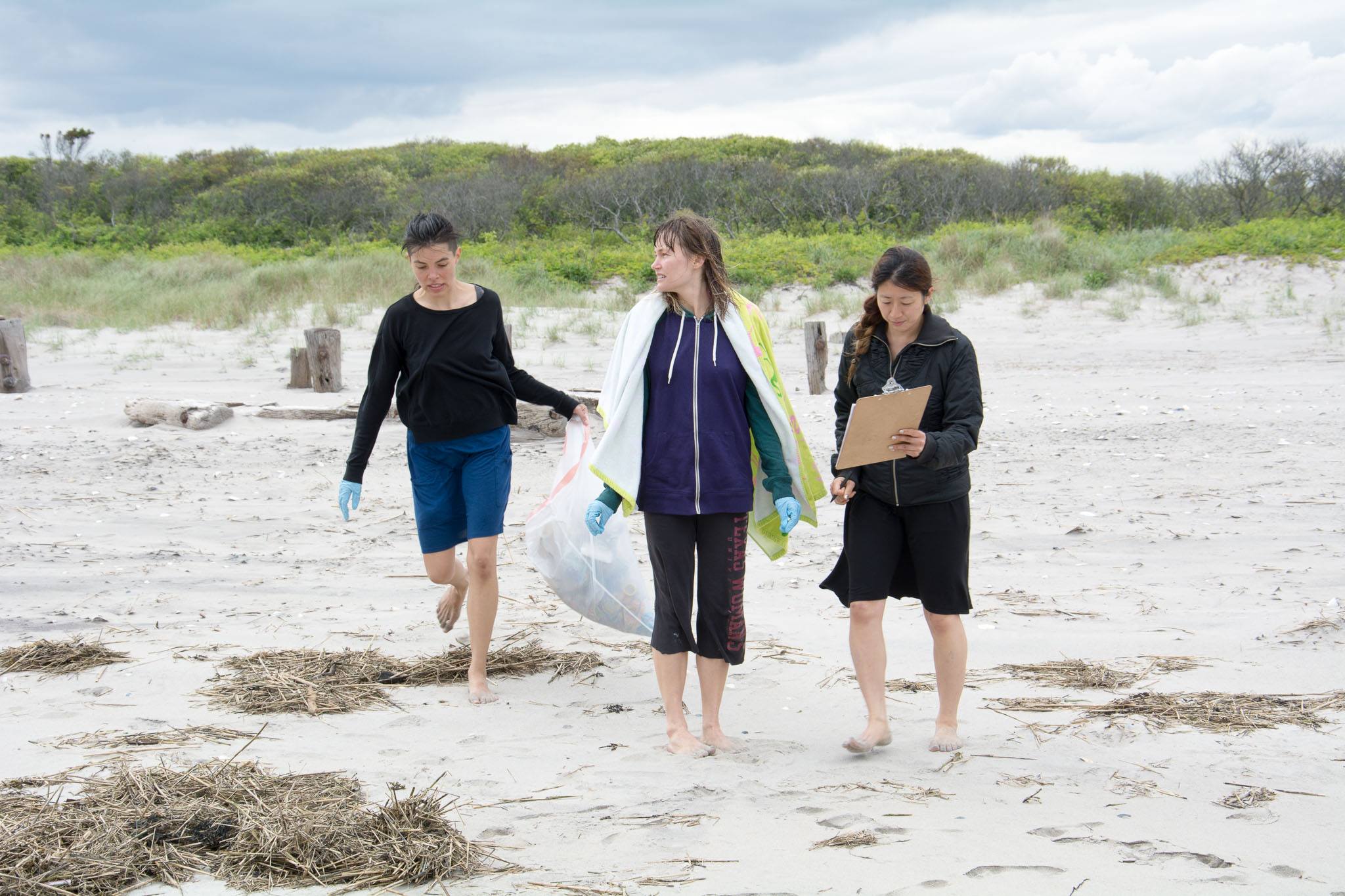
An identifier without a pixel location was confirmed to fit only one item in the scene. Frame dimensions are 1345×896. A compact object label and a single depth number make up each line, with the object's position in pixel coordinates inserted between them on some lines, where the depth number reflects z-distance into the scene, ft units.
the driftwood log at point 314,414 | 66.54
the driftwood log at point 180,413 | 63.87
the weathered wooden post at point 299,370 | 76.79
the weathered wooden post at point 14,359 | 73.05
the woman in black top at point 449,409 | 27.22
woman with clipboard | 22.82
